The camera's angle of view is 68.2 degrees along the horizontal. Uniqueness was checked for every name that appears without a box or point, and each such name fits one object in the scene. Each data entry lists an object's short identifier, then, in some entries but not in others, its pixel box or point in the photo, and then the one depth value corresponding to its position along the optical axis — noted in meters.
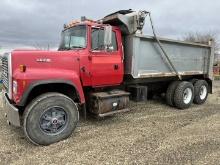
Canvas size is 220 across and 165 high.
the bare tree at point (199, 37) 20.61
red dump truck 3.14
